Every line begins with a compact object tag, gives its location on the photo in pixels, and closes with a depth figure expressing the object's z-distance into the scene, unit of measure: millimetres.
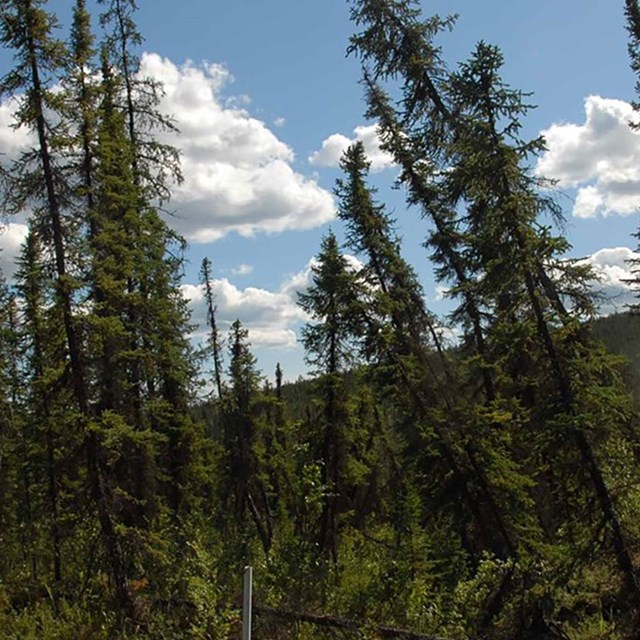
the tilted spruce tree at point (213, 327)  39844
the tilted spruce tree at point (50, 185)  13039
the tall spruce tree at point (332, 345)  19422
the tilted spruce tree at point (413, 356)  16672
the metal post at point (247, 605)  6082
